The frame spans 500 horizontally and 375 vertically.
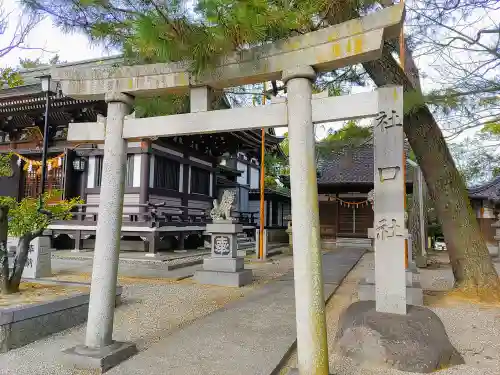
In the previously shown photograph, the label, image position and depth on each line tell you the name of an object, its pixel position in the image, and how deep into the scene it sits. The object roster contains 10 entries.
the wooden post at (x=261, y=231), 13.08
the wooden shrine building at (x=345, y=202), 19.91
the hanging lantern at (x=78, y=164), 13.47
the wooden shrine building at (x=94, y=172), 11.99
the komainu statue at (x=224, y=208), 9.04
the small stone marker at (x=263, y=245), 13.26
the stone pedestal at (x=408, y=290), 6.03
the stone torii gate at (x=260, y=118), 2.99
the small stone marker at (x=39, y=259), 7.88
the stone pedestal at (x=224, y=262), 8.34
